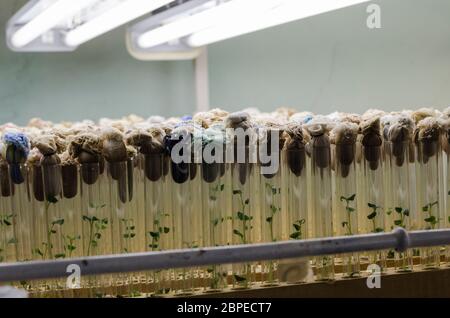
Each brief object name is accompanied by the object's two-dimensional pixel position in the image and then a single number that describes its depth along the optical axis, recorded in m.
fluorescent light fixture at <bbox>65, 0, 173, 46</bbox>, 3.04
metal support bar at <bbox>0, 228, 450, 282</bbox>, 1.94
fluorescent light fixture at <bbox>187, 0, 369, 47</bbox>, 2.88
